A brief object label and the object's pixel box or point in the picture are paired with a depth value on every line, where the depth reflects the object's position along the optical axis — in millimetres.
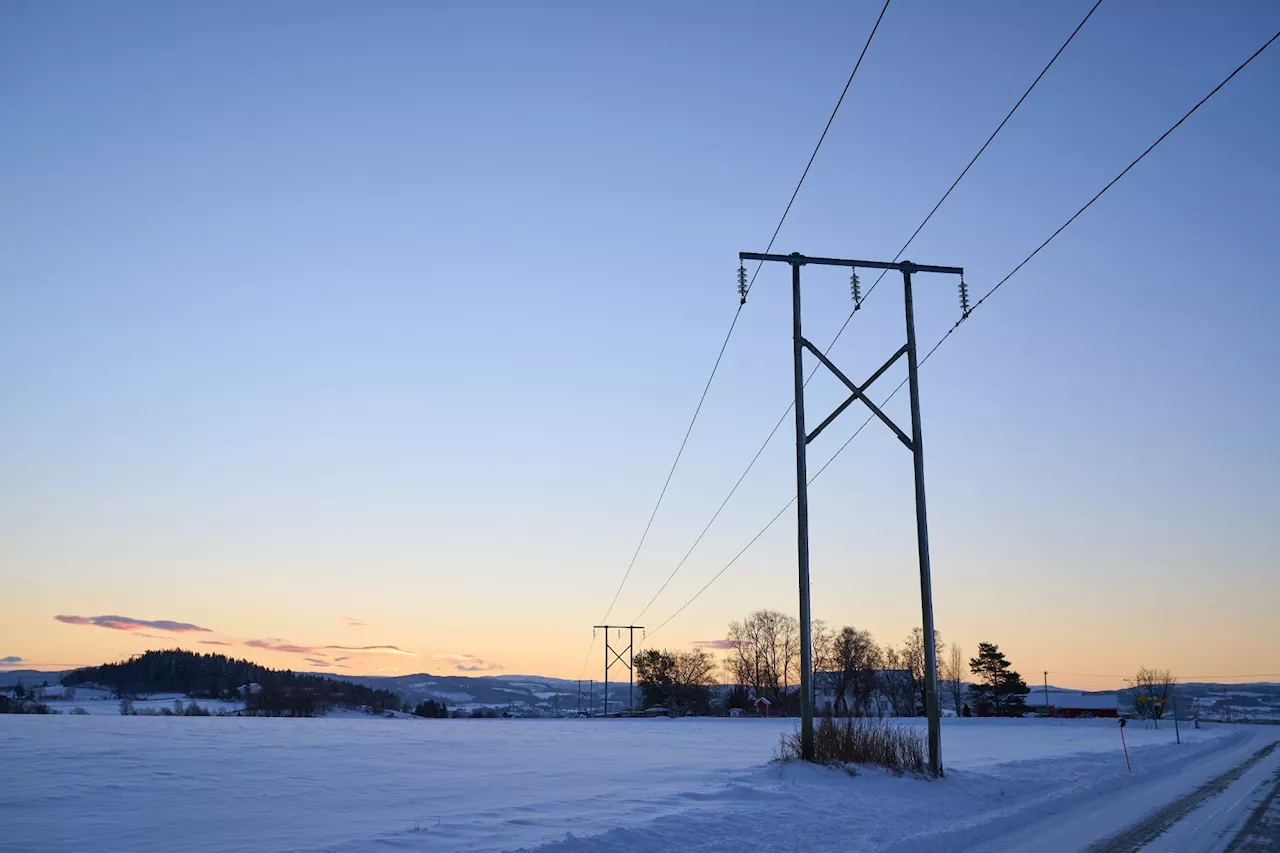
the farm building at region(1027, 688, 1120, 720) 101688
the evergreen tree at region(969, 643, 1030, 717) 95188
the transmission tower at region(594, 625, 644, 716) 85262
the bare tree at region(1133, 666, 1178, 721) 163512
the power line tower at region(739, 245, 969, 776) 18062
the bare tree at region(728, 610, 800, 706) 114569
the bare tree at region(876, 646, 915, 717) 119125
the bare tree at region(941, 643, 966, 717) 135500
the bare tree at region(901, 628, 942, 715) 112438
